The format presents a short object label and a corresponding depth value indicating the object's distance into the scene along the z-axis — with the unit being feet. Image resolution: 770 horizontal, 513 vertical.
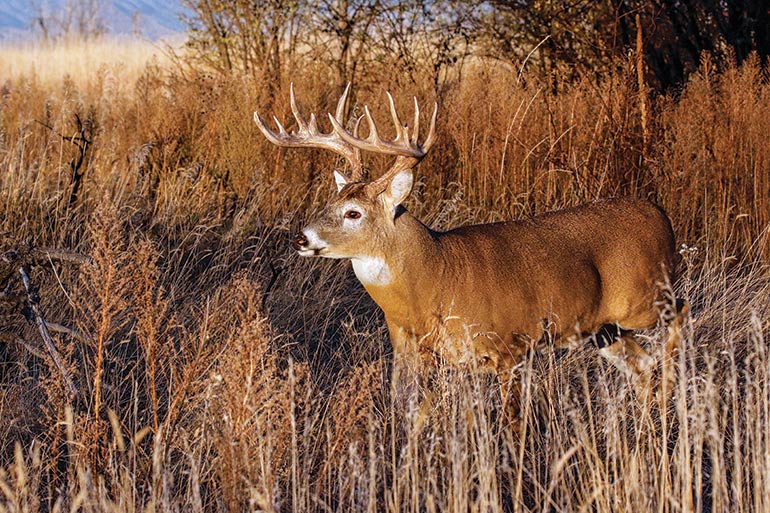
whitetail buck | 31.24
